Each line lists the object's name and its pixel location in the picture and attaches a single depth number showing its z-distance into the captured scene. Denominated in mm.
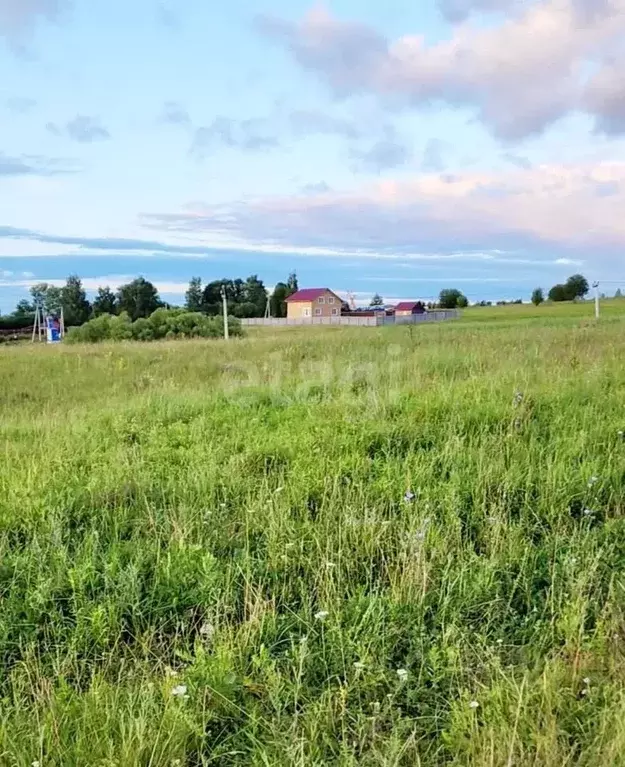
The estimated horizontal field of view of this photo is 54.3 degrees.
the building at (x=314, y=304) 87000
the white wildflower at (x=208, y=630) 2602
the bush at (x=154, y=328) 37812
